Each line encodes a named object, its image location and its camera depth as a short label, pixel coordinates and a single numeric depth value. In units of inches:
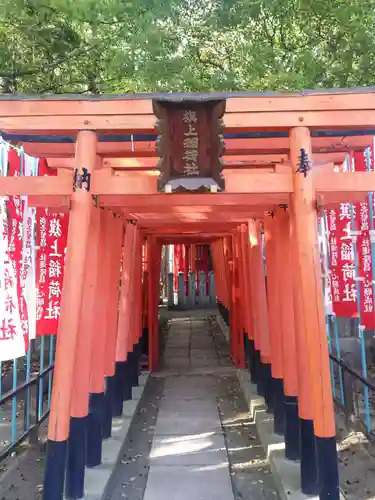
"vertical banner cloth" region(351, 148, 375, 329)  202.8
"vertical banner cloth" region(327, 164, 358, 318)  216.6
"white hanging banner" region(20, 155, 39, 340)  167.5
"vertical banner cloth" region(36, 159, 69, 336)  201.2
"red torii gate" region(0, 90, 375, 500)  136.8
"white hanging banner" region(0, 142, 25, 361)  151.9
